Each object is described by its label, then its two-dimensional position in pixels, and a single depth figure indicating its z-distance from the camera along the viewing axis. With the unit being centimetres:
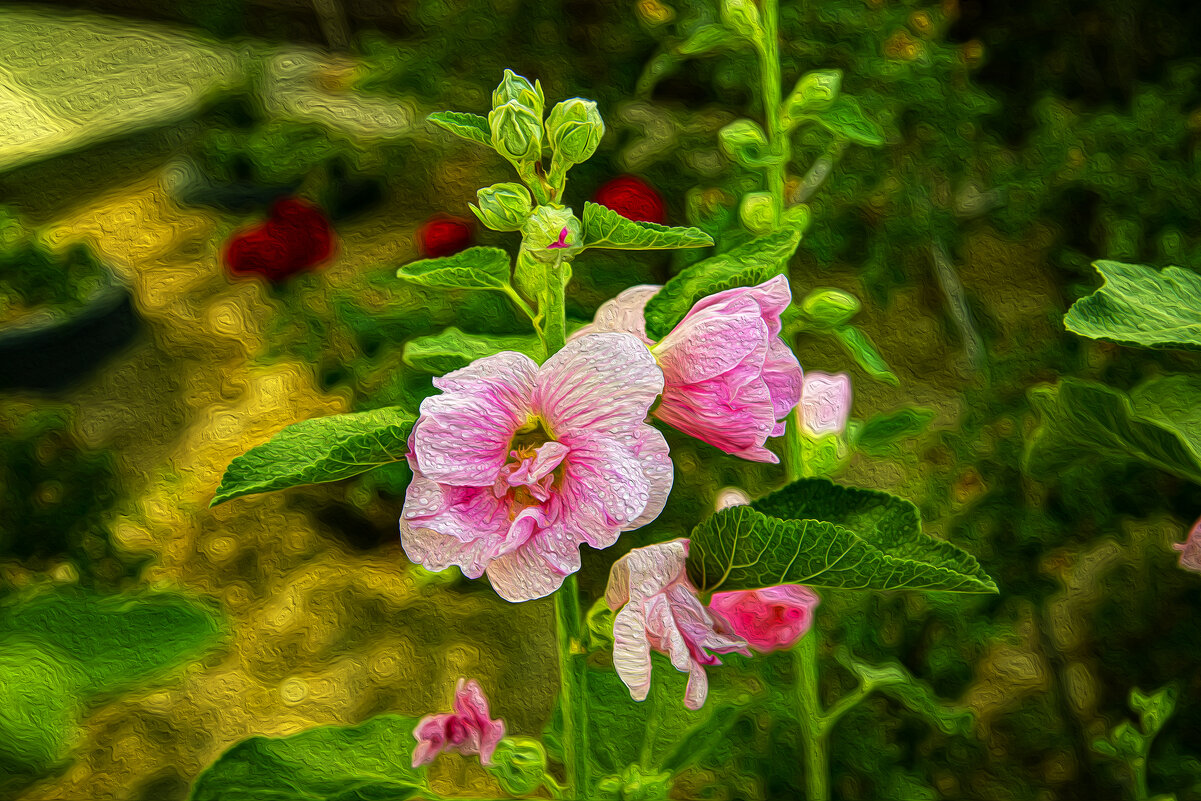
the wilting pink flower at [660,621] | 44
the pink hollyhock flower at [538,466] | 42
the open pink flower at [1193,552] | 60
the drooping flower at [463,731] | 57
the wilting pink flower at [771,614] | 55
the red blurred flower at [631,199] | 114
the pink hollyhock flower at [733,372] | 45
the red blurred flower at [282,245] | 156
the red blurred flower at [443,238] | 132
